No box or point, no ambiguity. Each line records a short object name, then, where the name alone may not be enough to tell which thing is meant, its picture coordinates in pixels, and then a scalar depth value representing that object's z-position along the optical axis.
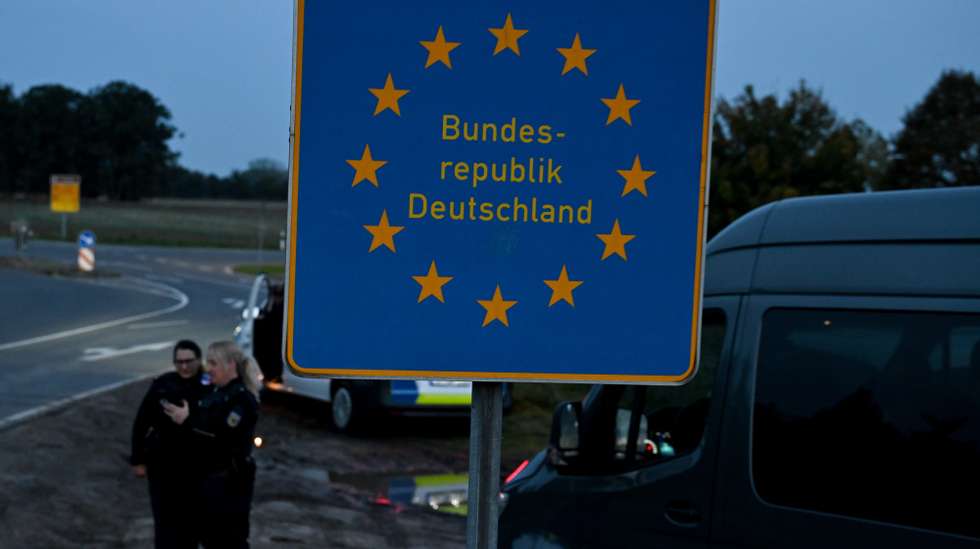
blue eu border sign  2.46
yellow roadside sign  62.97
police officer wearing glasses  6.26
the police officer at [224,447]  6.19
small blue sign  42.91
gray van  3.10
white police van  13.54
